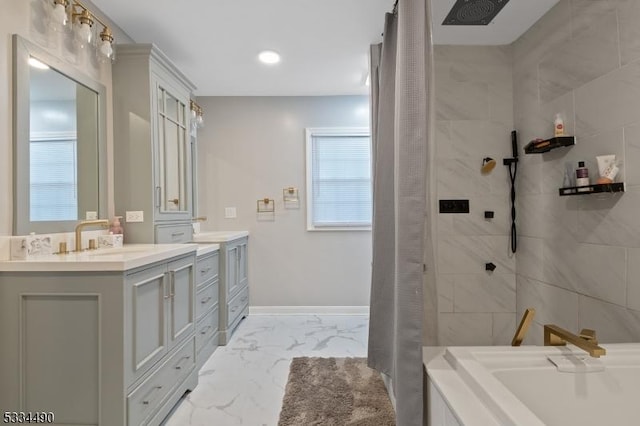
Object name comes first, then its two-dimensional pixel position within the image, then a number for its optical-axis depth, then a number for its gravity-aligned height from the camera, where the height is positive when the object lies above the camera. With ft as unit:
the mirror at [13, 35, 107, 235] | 5.12 +1.29
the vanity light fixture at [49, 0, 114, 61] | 5.54 +3.53
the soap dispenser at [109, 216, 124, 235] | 6.99 -0.29
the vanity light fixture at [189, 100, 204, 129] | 10.19 +3.23
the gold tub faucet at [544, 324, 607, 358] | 3.59 -1.55
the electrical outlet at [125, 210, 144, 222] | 7.30 -0.06
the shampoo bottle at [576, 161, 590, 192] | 5.55 +0.62
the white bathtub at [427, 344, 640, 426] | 3.71 -2.02
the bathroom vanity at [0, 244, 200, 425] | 4.50 -1.76
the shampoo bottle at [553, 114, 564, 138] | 6.19 +1.65
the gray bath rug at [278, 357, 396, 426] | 5.82 -3.73
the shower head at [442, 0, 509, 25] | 6.34 +4.11
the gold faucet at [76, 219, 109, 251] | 5.76 -0.32
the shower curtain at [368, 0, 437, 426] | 3.94 +0.02
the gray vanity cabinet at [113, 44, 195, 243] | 7.24 +1.74
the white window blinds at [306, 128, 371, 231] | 12.29 +1.36
